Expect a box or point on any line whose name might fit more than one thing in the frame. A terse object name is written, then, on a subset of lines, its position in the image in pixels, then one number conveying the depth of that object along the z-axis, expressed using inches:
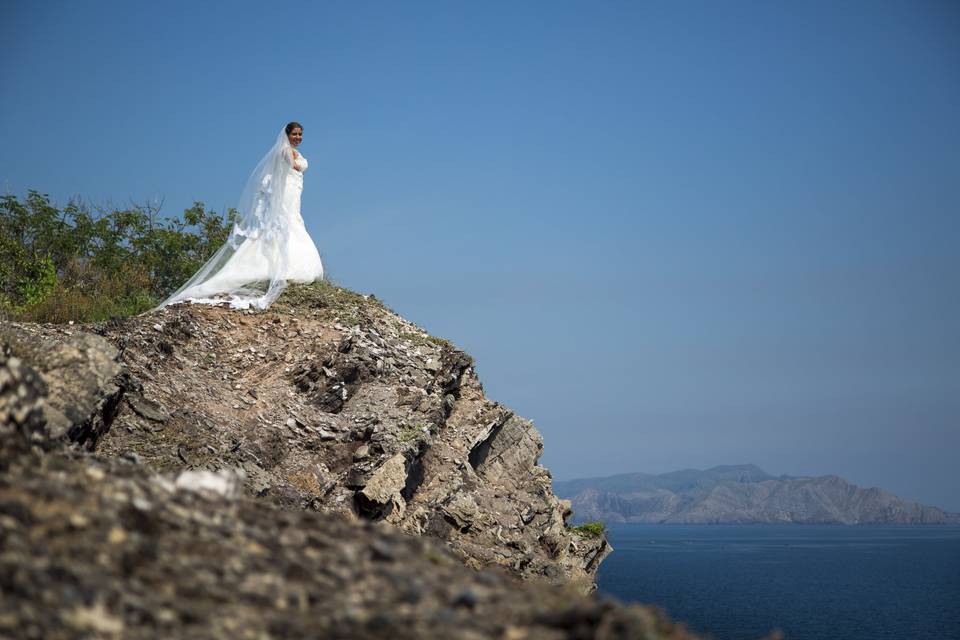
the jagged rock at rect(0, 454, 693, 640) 231.6
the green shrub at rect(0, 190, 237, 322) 1107.3
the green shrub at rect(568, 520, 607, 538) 995.4
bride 967.0
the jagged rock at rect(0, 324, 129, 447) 458.9
